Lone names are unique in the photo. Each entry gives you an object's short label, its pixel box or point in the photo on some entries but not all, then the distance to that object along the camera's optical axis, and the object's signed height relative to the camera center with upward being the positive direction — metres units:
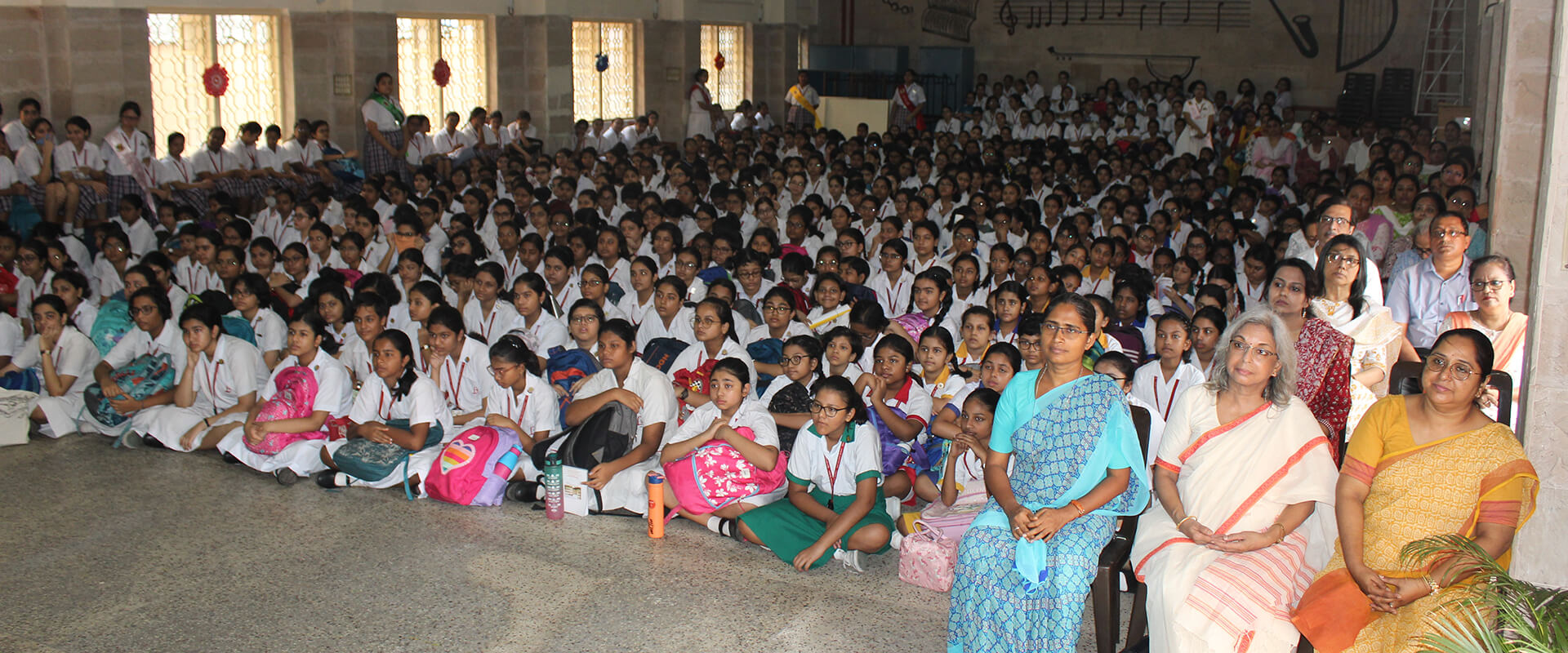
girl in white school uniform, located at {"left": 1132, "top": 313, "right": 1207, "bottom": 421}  5.09 -0.64
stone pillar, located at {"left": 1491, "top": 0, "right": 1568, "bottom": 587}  3.20 -0.35
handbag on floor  4.57 -1.27
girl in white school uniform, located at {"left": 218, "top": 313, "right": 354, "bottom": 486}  5.81 -0.99
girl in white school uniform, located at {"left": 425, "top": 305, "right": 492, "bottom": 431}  5.91 -0.76
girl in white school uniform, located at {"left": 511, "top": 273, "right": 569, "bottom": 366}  6.56 -0.59
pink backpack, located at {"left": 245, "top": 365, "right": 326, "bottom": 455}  5.88 -0.93
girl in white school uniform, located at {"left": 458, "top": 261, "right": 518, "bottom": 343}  6.88 -0.57
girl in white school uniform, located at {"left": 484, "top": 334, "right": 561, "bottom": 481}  5.53 -0.85
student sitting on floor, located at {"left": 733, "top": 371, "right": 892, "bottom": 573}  4.74 -1.11
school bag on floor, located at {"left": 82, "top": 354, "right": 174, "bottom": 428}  6.39 -0.92
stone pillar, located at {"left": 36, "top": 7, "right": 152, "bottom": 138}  11.30 +1.29
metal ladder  14.79 +2.00
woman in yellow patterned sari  3.34 -0.76
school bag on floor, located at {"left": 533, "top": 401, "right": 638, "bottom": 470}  5.33 -0.99
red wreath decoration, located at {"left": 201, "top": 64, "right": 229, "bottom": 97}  12.46 +1.25
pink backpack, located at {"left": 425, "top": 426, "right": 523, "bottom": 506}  5.45 -1.14
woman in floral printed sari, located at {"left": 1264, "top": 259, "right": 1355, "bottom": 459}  4.23 -0.52
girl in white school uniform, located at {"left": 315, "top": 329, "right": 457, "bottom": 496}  5.62 -1.00
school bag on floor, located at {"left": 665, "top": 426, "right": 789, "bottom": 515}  5.08 -1.09
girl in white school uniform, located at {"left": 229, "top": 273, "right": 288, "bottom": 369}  6.71 -0.60
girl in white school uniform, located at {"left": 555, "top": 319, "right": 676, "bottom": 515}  5.34 -0.86
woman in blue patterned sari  3.69 -0.87
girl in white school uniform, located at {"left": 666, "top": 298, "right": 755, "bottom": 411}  5.91 -0.65
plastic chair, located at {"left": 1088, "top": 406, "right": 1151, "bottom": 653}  3.79 -1.16
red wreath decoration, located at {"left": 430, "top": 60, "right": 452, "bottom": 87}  14.86 +1.60
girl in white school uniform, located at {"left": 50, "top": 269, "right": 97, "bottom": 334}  6.96 -0.53
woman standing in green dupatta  13.73 +0.82
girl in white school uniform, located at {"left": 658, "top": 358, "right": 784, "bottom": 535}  5.00 -0.91
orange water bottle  5.12 -1.22
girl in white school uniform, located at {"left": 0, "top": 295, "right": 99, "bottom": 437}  6.47 -0.85
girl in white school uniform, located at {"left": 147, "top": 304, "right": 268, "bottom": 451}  6.17 -0.91
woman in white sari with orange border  3.50 -0.85
